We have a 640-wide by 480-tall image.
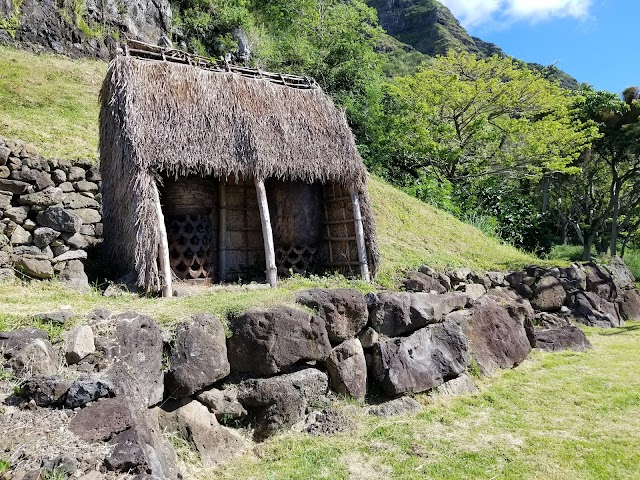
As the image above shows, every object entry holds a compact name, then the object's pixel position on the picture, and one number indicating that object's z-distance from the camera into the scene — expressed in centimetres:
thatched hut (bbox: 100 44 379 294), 673
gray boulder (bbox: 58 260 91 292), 660
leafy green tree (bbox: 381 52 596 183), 1717
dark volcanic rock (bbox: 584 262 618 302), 1173
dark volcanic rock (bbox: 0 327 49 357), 355
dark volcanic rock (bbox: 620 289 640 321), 1216
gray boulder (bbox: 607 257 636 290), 1271
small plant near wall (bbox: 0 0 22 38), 1520
